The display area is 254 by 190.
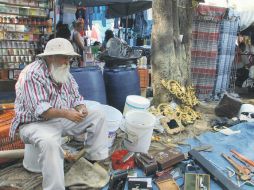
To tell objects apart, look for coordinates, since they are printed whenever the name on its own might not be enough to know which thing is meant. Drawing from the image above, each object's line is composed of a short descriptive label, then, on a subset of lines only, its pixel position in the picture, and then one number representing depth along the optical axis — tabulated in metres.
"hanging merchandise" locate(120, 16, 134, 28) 11.69
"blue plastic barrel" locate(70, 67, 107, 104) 4.29
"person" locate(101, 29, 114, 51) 9.98
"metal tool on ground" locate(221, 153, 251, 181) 3.17
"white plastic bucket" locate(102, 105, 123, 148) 3.55
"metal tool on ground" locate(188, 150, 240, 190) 2.92
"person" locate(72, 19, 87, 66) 8.13
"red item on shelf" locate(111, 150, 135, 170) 3.18
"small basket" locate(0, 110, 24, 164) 3.09
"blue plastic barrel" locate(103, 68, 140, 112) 4.82
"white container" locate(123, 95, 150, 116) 4.22
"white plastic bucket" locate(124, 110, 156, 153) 3.47
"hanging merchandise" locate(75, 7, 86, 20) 10.15
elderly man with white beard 2.55
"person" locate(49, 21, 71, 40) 8.08
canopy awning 9.27
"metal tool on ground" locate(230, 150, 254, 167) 3.53
